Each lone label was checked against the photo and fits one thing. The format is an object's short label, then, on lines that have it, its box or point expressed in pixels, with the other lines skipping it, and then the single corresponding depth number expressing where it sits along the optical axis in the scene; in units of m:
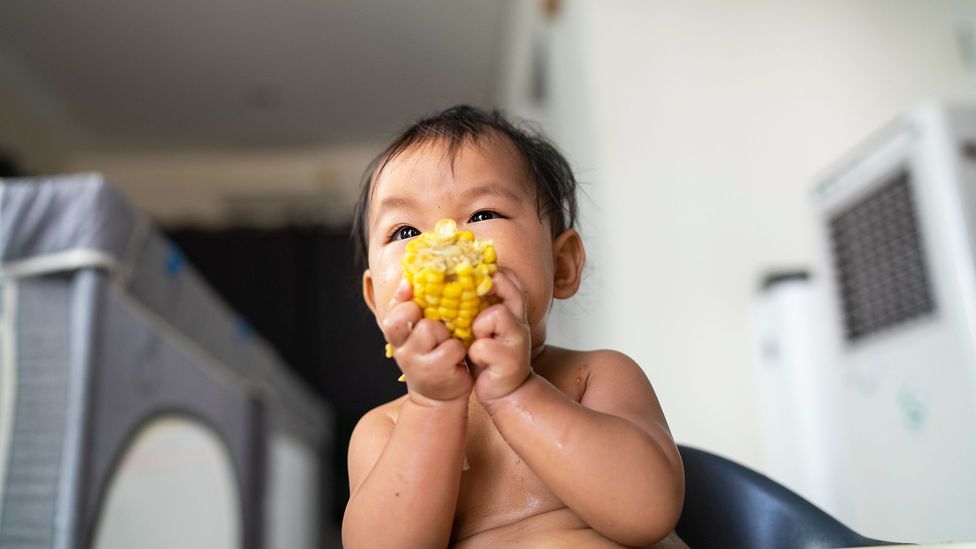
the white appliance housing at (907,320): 1.26
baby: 0.52
